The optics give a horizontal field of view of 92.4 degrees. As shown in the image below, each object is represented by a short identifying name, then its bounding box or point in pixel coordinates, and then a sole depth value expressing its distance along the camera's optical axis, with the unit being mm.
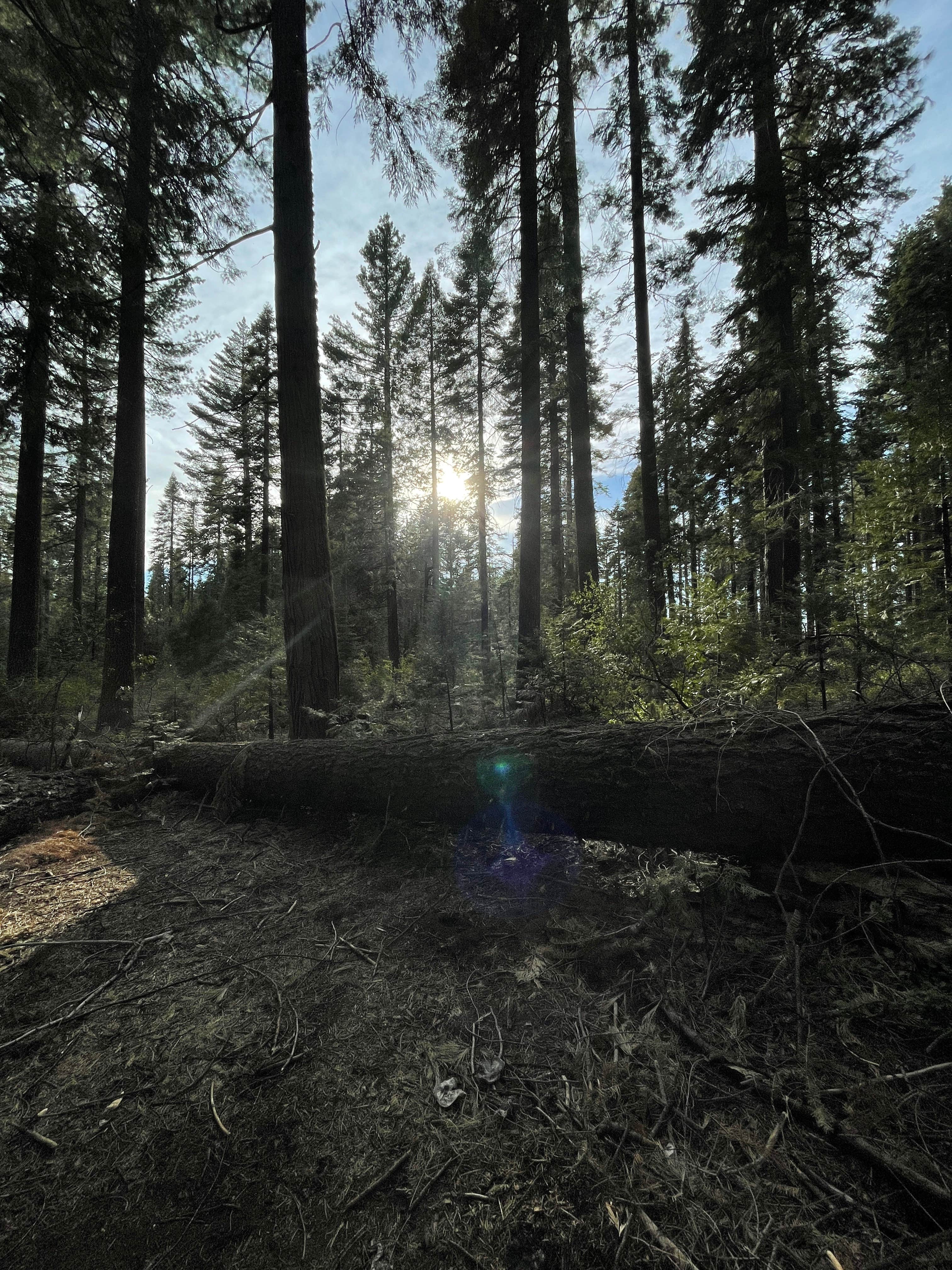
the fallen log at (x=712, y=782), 1918
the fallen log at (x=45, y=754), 4988
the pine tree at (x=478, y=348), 16641
